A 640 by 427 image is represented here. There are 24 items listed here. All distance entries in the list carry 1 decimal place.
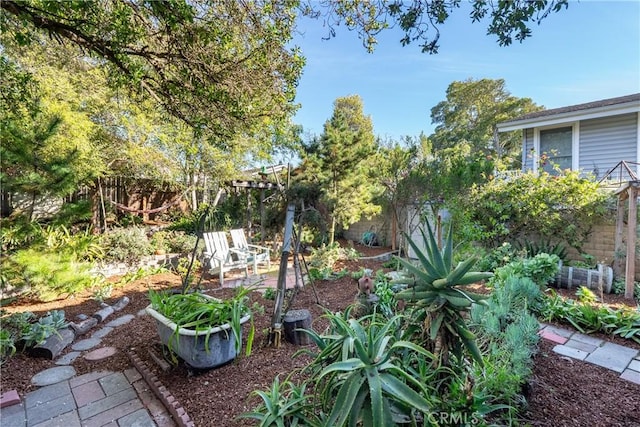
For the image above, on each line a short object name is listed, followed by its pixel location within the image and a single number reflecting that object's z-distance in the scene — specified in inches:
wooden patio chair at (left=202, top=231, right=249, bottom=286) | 203.6
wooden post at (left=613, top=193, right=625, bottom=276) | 171.9
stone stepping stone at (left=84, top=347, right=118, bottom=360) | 105.5
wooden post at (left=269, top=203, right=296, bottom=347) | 102.0
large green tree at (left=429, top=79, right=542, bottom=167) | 626.8
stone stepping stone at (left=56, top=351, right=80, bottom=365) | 102.7
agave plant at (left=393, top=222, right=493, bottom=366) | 52.7
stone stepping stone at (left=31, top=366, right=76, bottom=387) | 91.3
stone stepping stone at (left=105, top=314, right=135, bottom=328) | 132.9
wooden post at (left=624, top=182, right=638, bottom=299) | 151.9
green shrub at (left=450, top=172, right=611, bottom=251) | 189.8
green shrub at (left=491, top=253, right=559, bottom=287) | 137.2
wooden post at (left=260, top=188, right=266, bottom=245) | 276.1
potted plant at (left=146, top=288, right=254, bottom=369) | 84.1
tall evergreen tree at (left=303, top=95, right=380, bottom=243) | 255.6
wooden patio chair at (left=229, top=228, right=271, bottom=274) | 212.5
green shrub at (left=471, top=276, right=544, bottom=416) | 69.9
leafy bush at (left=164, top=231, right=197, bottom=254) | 247.4
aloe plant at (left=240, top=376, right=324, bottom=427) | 58.9
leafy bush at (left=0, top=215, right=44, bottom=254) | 142.9
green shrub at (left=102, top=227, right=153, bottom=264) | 208.7
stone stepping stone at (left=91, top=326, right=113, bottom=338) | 122.5
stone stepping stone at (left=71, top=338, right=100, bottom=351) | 112.5
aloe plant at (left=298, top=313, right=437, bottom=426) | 46.8
